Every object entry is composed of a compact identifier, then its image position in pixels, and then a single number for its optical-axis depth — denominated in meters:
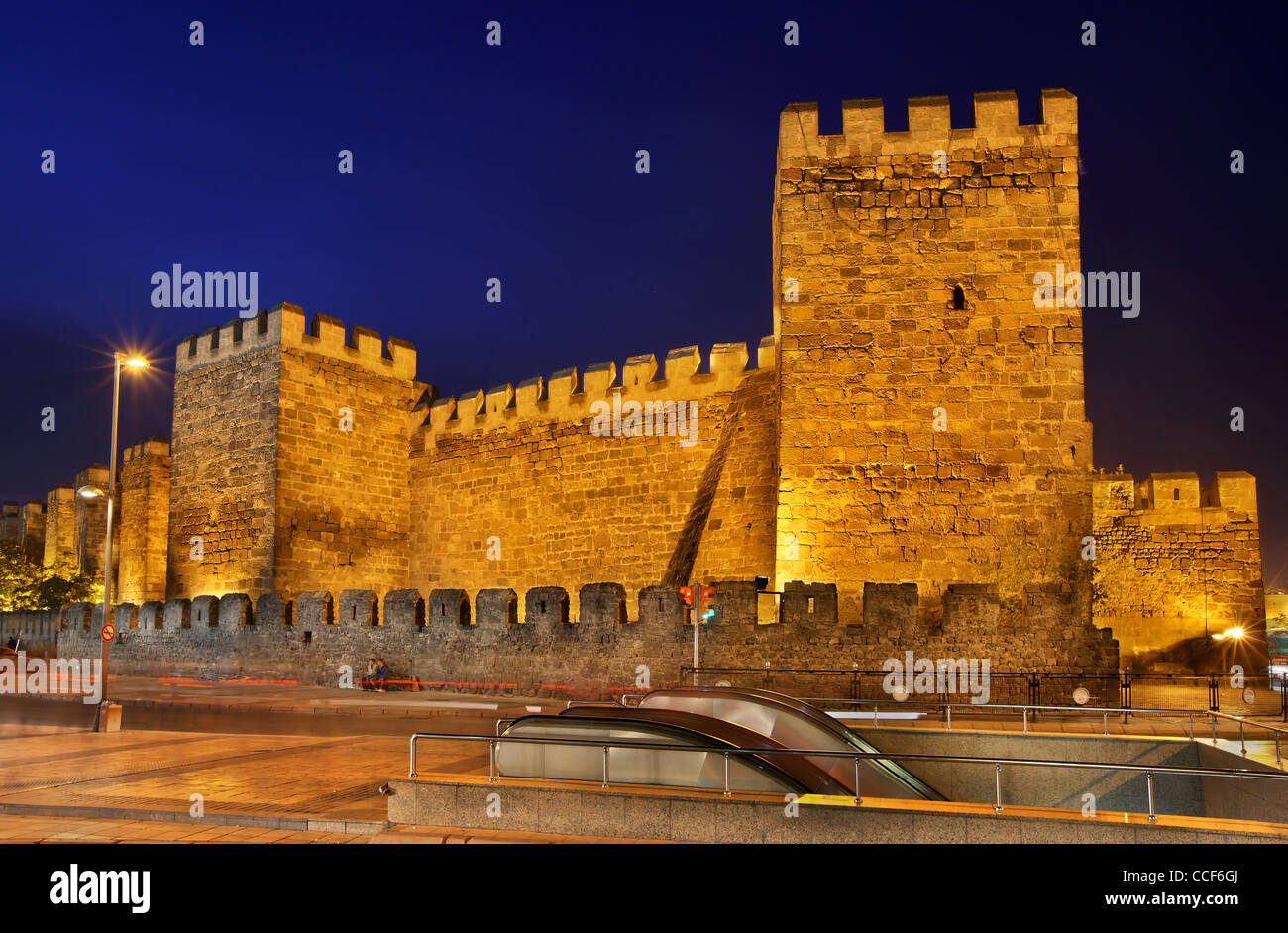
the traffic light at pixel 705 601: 13.66
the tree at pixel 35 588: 31.17
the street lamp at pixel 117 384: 13.20
